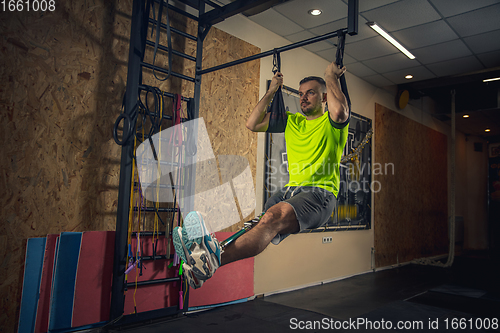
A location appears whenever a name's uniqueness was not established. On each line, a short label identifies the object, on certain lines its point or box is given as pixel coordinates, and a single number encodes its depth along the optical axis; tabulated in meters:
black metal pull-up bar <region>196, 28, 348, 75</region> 2.15
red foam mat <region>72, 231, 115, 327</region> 2.57
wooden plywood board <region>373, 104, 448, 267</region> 6.17
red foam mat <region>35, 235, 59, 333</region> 2.42
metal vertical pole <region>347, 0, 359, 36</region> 2.18
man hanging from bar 1.65
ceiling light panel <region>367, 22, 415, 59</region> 4.08
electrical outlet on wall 4.91
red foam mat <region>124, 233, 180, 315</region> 2.83
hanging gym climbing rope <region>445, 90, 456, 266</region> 6.27
